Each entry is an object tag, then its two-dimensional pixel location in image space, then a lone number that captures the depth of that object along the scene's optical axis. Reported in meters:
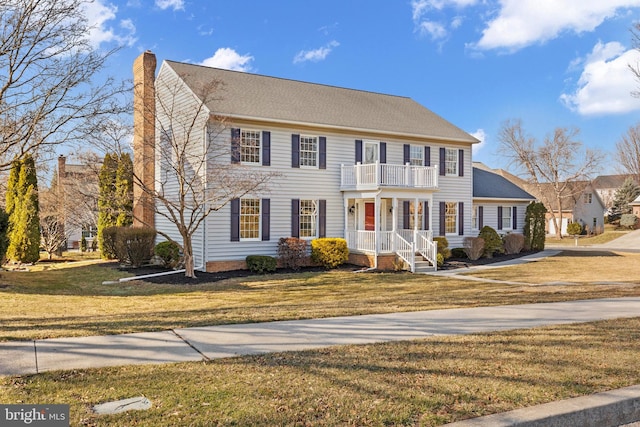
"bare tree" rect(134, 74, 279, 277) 16.95
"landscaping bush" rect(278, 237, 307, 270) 19.28
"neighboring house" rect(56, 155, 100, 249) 23.88
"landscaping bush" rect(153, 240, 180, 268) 19.23
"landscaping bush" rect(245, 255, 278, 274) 18.42
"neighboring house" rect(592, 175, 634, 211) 69.76
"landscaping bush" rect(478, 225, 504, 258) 25.36
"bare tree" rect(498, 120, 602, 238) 47.31
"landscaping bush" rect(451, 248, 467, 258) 24.67
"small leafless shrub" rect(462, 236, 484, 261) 24.09
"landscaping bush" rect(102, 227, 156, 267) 19.84
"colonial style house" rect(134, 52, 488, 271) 18.92
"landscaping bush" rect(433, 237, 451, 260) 22.89
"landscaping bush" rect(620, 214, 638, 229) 51.19
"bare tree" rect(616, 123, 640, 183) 65.31
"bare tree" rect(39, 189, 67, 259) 25.66
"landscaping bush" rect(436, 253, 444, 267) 21.19
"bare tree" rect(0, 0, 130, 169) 13.73
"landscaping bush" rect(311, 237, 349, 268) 19.75
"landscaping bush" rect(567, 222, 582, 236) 45.59
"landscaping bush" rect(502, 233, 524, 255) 27.17
